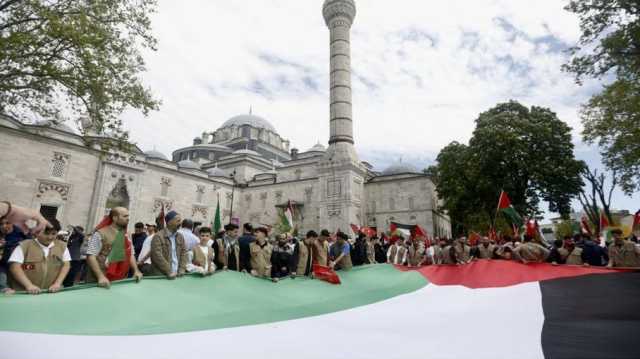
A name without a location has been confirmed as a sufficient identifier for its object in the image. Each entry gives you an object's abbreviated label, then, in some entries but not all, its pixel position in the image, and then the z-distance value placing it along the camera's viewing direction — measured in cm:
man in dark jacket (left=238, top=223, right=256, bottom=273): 665
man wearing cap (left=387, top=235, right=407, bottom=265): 1232
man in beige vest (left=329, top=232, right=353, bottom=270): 793
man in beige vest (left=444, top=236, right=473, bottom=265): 998
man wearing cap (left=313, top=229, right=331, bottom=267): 739
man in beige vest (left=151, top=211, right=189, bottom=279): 488
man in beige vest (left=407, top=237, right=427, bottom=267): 1206
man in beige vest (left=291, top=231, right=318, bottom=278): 706
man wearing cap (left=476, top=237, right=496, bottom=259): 903
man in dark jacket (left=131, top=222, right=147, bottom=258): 720
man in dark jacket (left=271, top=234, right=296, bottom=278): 762
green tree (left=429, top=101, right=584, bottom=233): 2262
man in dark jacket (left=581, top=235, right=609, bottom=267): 758
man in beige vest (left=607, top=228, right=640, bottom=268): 665
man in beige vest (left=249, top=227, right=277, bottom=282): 656
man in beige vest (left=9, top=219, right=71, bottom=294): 386
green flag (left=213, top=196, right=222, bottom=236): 964
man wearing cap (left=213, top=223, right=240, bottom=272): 662
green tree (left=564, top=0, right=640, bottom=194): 1051
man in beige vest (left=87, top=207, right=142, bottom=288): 434
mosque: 2530
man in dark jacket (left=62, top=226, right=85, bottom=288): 806
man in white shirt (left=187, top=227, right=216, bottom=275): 551
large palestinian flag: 288
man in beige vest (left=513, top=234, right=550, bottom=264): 733
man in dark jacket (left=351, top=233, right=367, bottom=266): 1116
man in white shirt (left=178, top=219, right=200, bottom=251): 578
